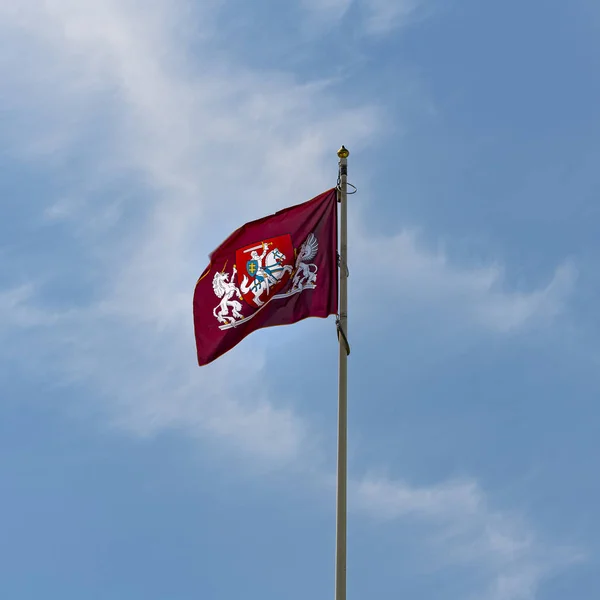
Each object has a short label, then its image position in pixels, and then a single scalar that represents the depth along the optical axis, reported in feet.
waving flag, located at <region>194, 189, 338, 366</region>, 83.82
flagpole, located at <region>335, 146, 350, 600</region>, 71.56
